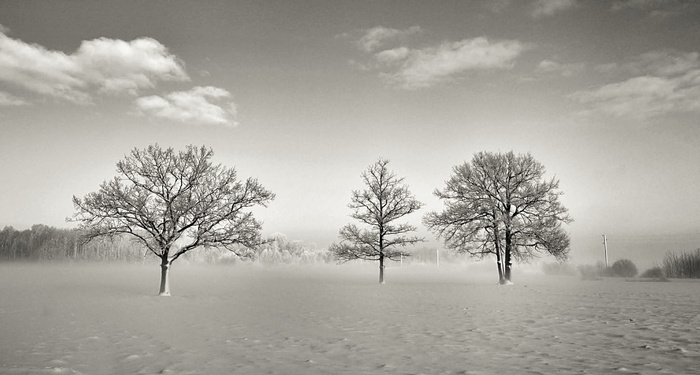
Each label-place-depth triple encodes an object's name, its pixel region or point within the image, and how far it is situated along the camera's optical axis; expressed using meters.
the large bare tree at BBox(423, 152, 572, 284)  31.17
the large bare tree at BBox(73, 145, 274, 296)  24.03
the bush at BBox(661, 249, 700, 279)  33.28
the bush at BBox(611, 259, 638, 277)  38.12
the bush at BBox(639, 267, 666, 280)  34.30
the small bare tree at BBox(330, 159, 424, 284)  34.16
